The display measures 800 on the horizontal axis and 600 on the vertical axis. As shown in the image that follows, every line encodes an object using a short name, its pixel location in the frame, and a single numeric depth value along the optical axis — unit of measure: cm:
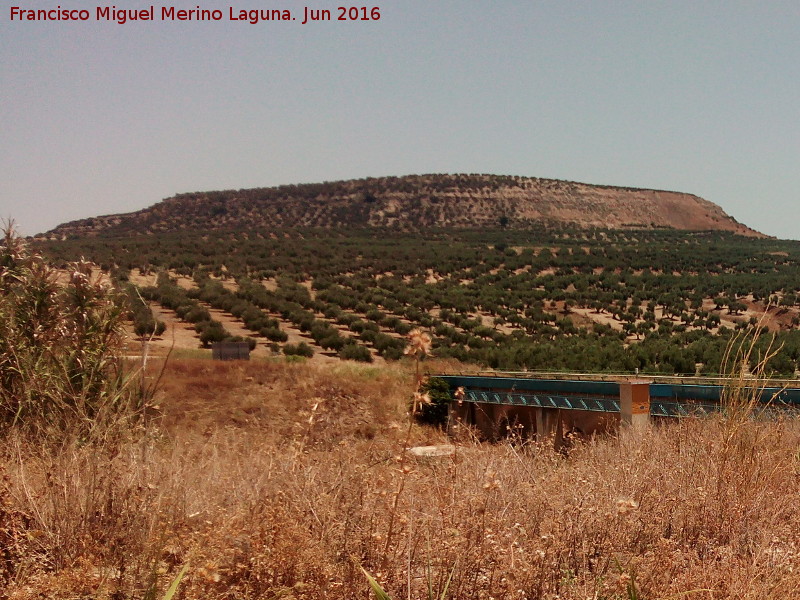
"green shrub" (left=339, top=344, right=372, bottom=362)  4341
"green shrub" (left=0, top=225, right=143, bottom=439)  841
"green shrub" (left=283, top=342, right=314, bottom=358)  4273
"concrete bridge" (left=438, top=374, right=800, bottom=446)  2149
